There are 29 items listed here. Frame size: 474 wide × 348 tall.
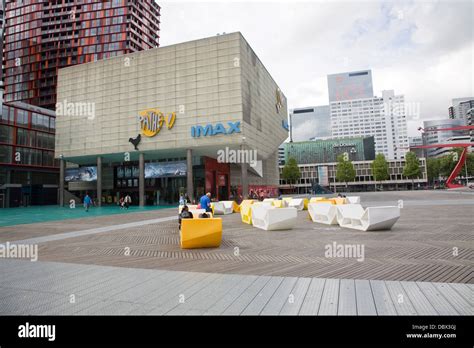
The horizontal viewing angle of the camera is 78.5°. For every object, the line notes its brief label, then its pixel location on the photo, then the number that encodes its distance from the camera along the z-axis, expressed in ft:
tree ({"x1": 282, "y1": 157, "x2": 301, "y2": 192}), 284.41
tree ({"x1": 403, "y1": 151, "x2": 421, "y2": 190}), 282.15
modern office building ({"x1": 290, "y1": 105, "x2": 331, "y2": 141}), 651.66
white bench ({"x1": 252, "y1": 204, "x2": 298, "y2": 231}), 39.17
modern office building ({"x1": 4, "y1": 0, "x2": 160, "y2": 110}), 270.67
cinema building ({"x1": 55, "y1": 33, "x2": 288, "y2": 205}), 135.74
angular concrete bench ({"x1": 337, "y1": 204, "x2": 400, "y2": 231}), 35.27
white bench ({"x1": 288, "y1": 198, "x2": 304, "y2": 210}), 73.32
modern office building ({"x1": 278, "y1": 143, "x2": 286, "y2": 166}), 530.35
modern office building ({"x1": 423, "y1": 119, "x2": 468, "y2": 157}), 534.20
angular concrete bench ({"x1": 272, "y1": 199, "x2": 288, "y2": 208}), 59.97
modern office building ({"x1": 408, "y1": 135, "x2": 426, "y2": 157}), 427.00
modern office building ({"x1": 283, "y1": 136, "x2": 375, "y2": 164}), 411.13
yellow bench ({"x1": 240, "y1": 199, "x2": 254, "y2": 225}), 48.47
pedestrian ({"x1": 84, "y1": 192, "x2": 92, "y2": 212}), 98.85
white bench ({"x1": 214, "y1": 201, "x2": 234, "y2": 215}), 74.18
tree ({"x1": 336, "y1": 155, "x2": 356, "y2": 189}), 303.07
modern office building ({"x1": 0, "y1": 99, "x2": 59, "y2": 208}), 160.25
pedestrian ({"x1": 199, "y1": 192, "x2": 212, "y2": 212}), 42.60
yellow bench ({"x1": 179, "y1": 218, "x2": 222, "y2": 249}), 27.76
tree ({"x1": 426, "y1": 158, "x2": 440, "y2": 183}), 338.75
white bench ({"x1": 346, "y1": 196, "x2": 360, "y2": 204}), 72.19
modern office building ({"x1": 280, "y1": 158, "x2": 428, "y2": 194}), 338.34
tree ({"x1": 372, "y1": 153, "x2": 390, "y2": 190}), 299.99
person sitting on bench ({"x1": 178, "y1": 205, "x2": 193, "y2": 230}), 32.07
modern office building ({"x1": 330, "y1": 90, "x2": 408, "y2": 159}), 586.86
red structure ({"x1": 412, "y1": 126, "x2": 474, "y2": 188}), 197.02
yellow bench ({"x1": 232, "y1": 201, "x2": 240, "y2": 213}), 81.34
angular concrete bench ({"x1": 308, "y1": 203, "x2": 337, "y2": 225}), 43.60
